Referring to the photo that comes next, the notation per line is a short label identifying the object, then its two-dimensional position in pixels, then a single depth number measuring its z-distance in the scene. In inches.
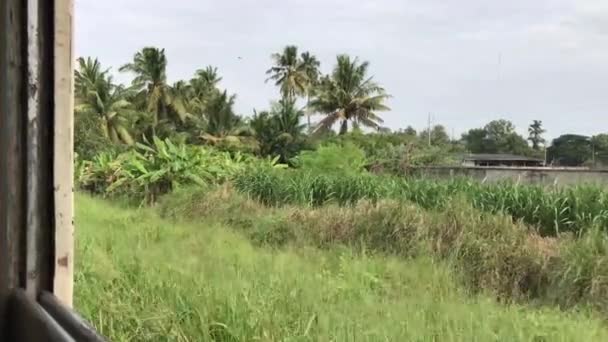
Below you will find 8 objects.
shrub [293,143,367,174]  455.5
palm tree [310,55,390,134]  998.4
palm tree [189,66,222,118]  981.4
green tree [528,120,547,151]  1268.2
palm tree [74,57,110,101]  773.9
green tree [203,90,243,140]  854.5
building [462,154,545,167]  985.5
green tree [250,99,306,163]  787.4
